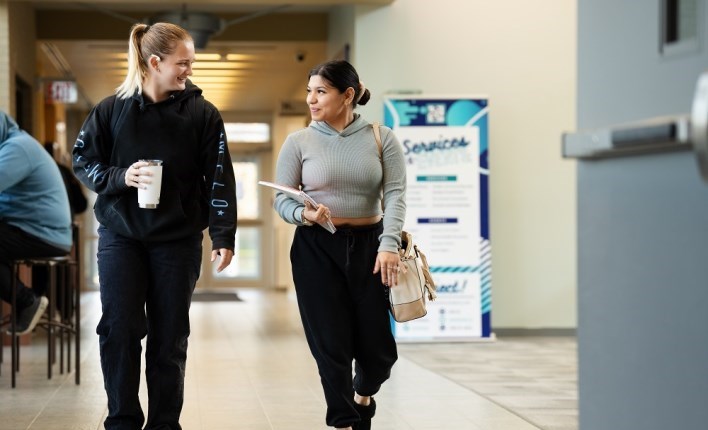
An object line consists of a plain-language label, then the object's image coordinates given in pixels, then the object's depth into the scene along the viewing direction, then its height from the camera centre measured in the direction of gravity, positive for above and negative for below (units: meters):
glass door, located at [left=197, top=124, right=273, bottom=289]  19.44 -0.55
